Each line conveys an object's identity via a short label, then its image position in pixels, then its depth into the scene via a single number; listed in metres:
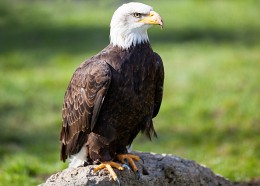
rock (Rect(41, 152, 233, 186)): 11.51
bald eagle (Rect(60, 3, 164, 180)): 11.70
